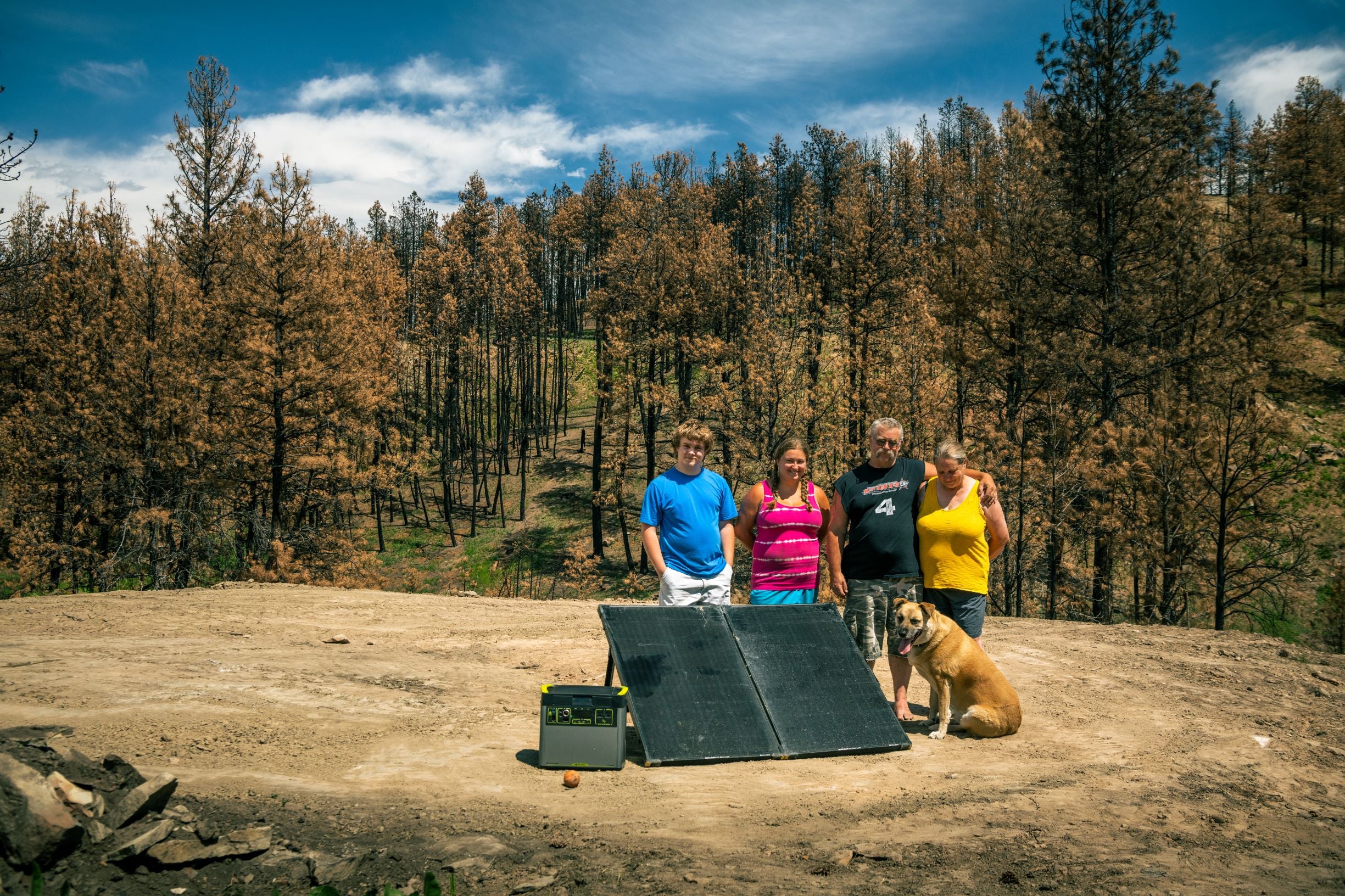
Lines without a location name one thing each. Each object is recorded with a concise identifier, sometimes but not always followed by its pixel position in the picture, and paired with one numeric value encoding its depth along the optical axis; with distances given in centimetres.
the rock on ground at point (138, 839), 365
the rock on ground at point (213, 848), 369
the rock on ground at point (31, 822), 343
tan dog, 606
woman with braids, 618
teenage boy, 591
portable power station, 535
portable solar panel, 570
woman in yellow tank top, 618
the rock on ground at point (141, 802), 385
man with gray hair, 620
